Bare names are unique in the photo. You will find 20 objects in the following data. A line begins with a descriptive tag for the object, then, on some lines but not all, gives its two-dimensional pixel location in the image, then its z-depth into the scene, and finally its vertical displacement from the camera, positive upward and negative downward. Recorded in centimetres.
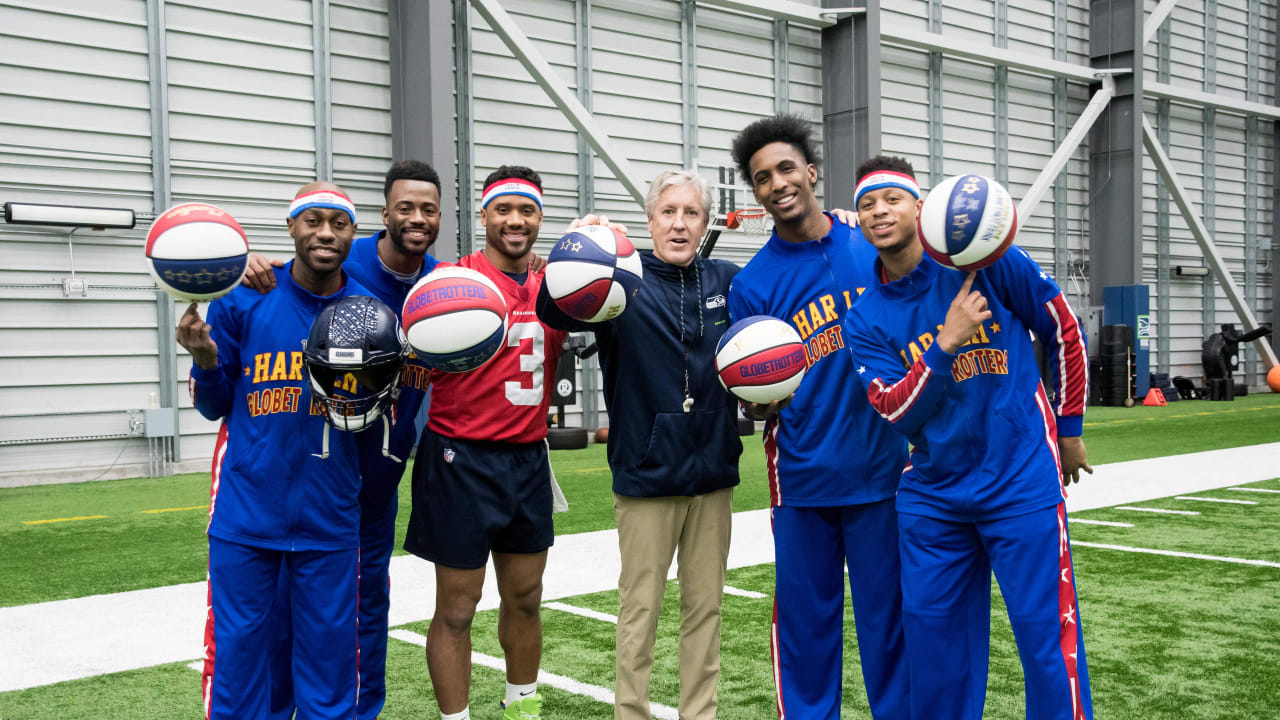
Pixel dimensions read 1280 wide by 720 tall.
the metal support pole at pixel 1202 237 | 2369 +209
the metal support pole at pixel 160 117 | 1234 +262
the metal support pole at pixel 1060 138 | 2309 +422
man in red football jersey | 382 -54
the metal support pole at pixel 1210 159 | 2584 +415
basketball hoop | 1555 +167
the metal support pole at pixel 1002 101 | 2184 +478
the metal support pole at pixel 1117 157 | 2300 +381
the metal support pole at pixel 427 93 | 1348 +318
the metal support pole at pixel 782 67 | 1831 +463
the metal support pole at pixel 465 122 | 1480 +303
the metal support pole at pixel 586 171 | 1614 +254
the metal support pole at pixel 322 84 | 1365 +329
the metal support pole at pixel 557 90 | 1459 +350
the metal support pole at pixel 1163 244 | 2464 +197
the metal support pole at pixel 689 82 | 1730 +416
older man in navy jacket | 373 -42
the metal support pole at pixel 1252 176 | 2689 +384
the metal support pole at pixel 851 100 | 1798 +402
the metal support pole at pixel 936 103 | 2045 +445
